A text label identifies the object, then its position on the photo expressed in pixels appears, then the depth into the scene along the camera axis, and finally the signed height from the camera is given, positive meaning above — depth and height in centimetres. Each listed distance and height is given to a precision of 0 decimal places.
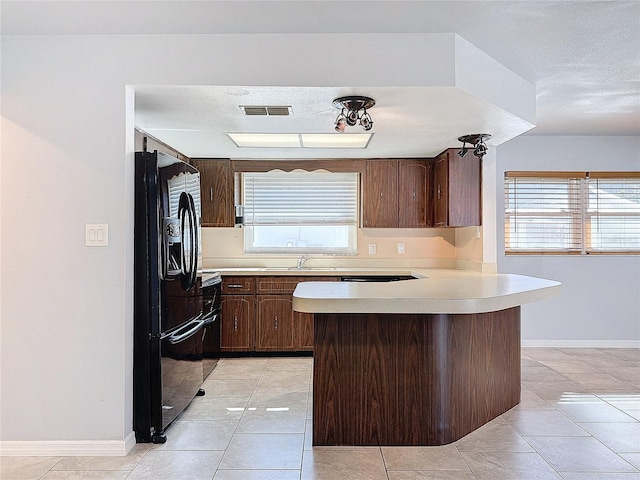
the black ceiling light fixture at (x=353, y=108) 286 +81
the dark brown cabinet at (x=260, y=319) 474 -76
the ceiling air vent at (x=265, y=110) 310 +86
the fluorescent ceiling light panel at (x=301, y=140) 403 +89
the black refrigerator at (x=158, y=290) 274 -28
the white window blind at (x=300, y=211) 541 +34
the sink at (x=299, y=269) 488 -29
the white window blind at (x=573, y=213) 531 +29
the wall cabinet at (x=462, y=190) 454 +47
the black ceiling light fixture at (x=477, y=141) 386 +80
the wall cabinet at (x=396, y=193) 511 +50
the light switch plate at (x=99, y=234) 265 +4
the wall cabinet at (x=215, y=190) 507 +54
